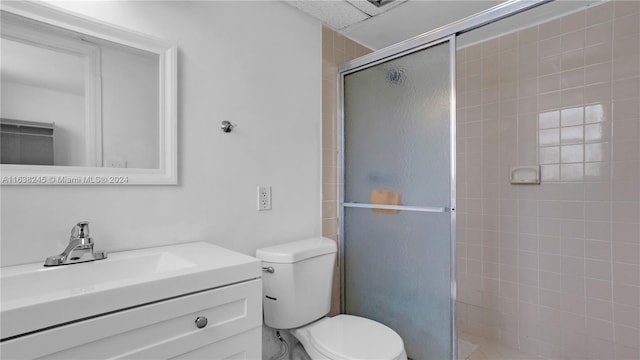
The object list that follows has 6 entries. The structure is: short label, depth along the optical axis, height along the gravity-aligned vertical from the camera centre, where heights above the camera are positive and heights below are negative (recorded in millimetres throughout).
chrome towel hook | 1486 +249
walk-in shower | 1608 -42
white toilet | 1357 -630
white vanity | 681 -323
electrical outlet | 1631 -101
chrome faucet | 1009 -227
